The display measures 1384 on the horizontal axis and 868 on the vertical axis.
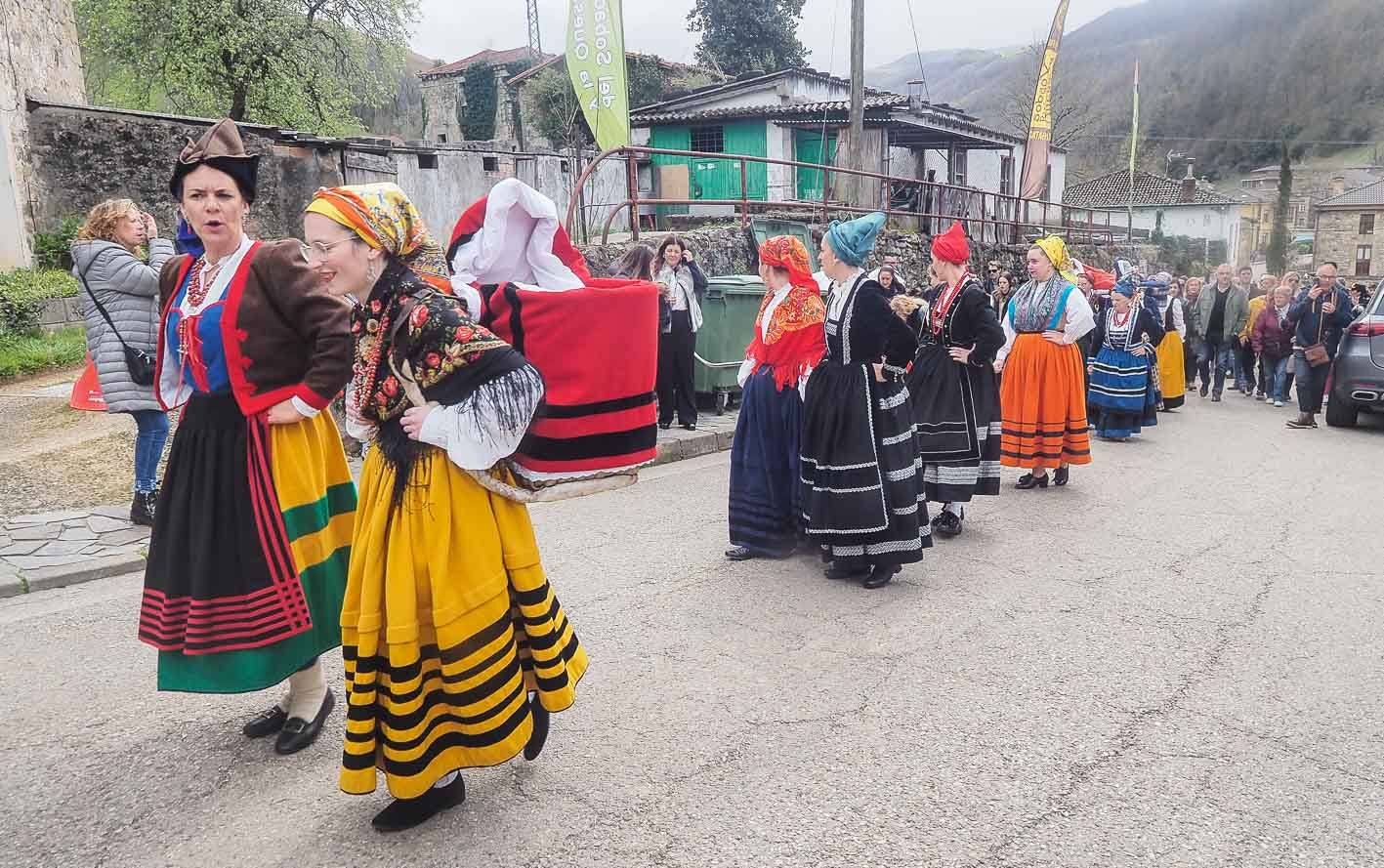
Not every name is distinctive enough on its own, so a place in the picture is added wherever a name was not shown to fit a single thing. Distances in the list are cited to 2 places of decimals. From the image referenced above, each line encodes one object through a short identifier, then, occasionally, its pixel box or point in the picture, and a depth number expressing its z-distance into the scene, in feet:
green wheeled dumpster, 32.53
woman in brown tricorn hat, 9.85
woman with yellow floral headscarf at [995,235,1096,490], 23.89
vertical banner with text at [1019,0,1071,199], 74.33
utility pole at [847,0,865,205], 49.81
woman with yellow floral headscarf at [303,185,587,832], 8.25
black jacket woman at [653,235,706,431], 29.17
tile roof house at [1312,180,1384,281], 218.18
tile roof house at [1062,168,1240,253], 175.73
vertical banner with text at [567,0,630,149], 43.70
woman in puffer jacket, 17.81
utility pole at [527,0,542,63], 126.00
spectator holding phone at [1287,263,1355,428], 37.47
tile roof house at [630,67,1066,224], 80.28
